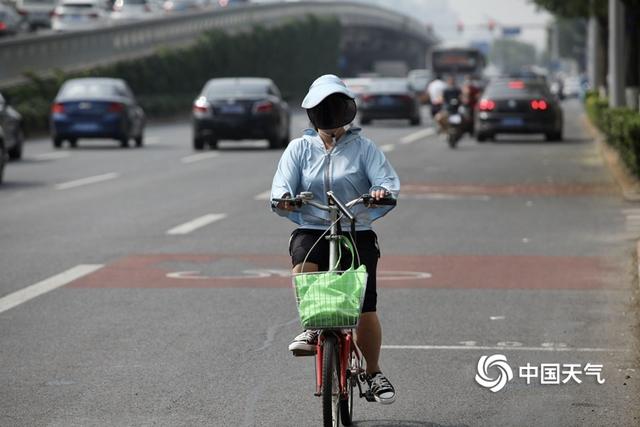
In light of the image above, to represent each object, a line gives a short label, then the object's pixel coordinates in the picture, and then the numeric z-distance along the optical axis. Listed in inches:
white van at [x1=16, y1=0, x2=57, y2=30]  2982.3
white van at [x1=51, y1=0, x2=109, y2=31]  2842.0
